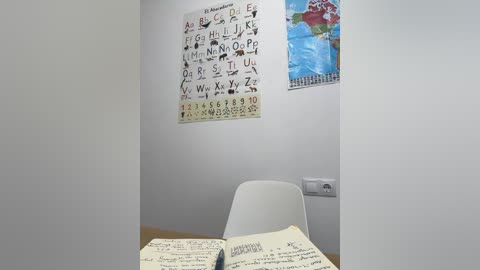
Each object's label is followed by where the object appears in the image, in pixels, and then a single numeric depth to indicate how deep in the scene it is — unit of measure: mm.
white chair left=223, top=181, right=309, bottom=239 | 1407
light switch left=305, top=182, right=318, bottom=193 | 1529
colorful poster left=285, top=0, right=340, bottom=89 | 1471
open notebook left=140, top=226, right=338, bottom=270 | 616
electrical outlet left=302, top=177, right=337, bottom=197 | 1493
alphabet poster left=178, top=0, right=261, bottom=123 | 1712
